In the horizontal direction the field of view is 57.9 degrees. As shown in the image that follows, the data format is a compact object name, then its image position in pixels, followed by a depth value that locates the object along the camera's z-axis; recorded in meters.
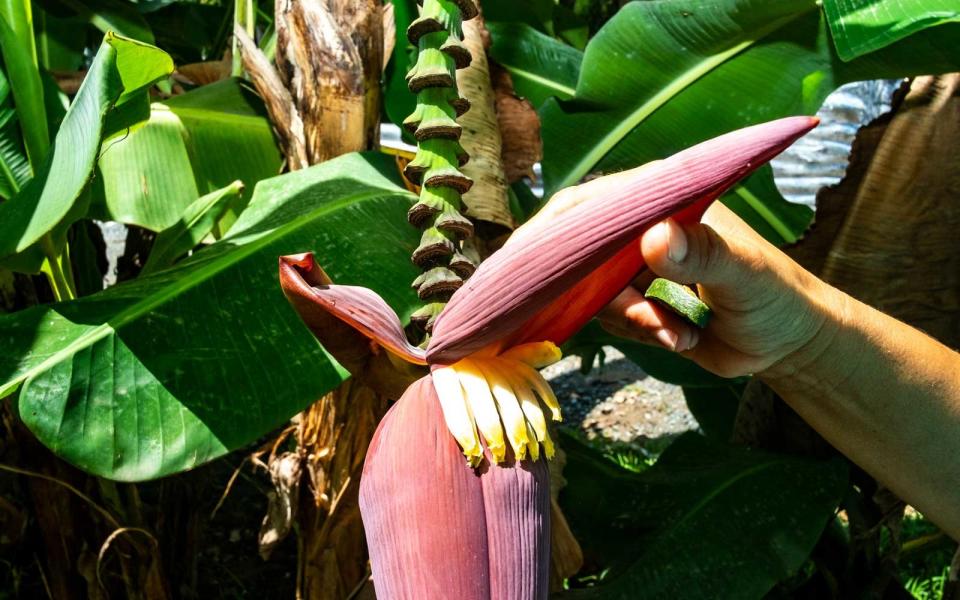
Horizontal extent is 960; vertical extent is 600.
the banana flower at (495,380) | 0.30
